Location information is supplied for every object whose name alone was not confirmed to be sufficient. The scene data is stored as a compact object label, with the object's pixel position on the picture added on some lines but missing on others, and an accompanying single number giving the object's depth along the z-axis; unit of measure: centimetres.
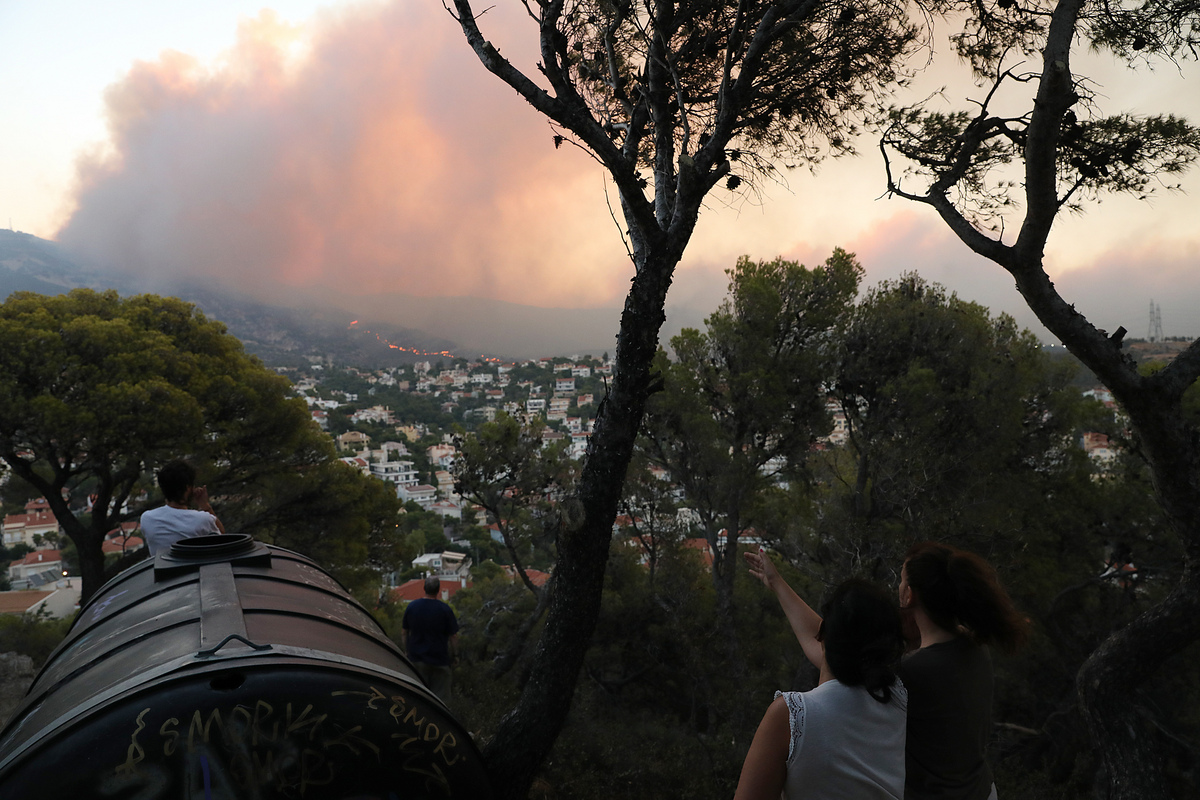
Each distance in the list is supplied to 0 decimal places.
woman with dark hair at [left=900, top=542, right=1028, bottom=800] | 191
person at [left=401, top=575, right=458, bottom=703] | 543
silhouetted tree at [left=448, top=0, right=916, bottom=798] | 425
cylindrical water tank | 181
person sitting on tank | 340
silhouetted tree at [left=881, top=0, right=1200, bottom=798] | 423
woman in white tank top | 157
